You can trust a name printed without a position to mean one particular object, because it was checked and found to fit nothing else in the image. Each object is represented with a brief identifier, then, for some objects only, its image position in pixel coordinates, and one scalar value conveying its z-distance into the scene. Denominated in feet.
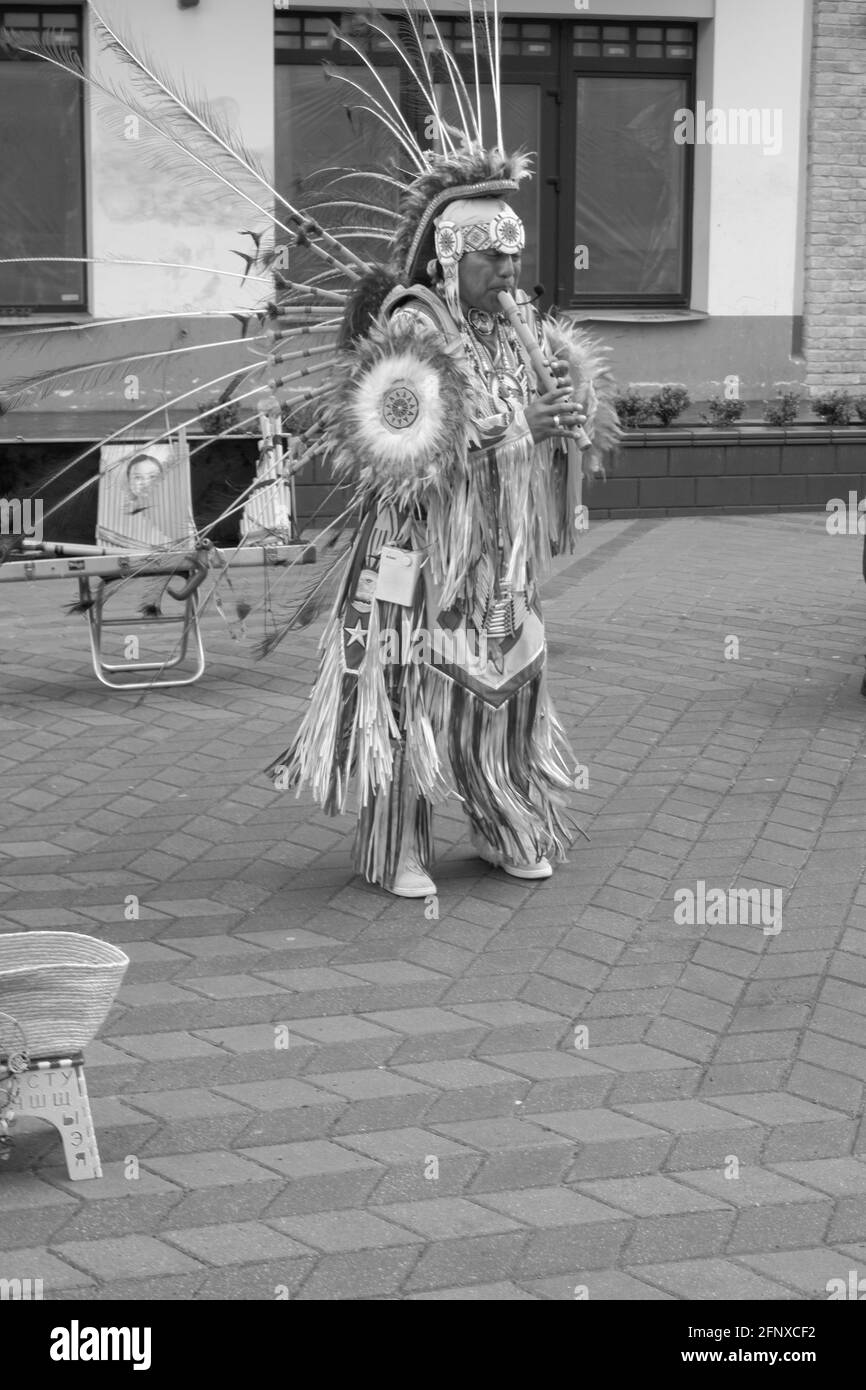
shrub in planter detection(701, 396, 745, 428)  40.37
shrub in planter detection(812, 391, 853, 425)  41.16
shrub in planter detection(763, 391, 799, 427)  40.57
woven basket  11.83
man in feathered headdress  15.88
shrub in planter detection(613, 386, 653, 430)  40.24
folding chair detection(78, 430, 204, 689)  25.12
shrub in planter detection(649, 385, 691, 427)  39.86
